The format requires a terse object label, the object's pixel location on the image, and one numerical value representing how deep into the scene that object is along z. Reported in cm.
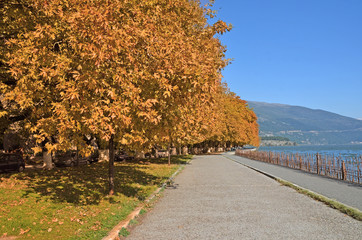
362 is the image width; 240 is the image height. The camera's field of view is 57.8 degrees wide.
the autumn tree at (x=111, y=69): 898
